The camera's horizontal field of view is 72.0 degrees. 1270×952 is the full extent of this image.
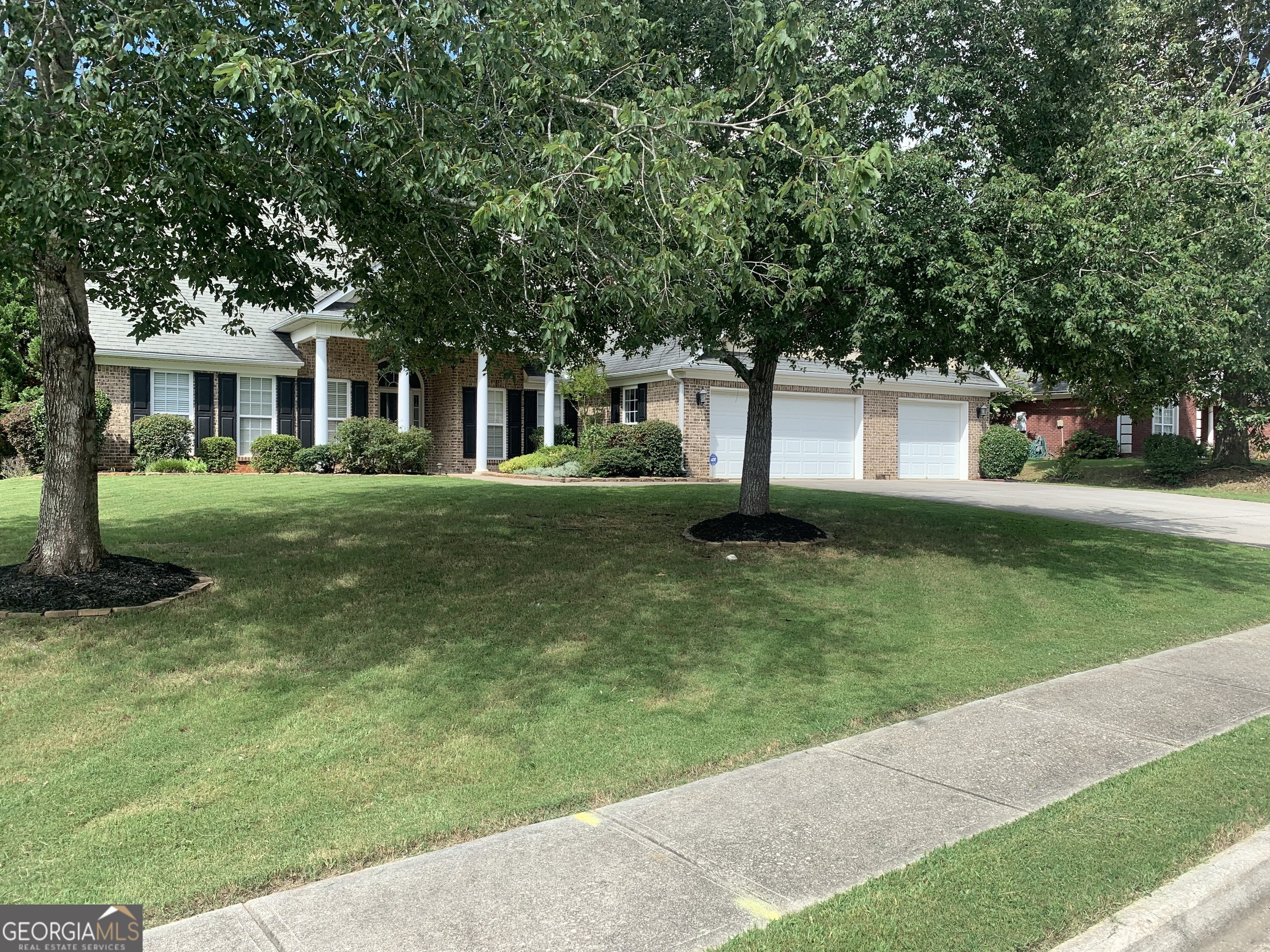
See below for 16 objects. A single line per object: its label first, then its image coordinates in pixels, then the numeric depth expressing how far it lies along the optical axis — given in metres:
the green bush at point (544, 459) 21.28
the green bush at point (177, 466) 19.02
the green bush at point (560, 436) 23.73
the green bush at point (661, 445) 20.84
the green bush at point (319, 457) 20.08
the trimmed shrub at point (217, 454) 20.16
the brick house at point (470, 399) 20.59
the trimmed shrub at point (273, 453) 20.03
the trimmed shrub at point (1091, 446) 32.31
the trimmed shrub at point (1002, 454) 26.69
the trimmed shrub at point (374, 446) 20.02
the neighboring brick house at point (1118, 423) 33.56
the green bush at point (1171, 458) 23.84
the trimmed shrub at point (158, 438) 19.55
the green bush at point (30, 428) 17.67
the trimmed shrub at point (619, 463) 20.14
